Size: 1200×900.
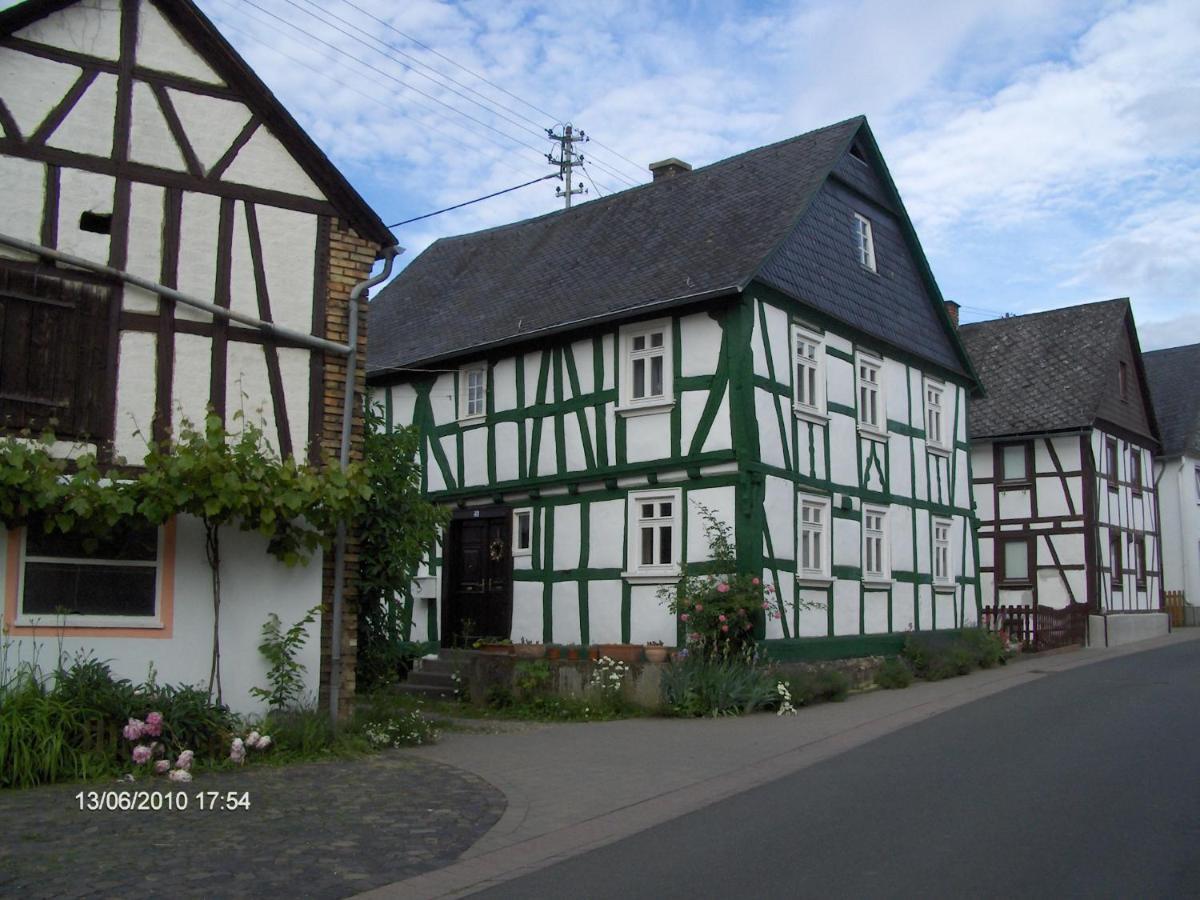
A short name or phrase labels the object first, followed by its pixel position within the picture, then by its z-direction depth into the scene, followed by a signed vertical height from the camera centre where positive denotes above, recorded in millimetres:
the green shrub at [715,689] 15023 -1303
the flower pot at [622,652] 16422 -920
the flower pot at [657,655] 16062 -925
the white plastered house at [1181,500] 36000 +2597
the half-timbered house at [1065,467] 28922 +2976
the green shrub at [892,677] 18344 -1386
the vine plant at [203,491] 10016 +802
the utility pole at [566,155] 42781 +15298
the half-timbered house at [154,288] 10664 +2787
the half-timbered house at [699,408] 17188 +2821
